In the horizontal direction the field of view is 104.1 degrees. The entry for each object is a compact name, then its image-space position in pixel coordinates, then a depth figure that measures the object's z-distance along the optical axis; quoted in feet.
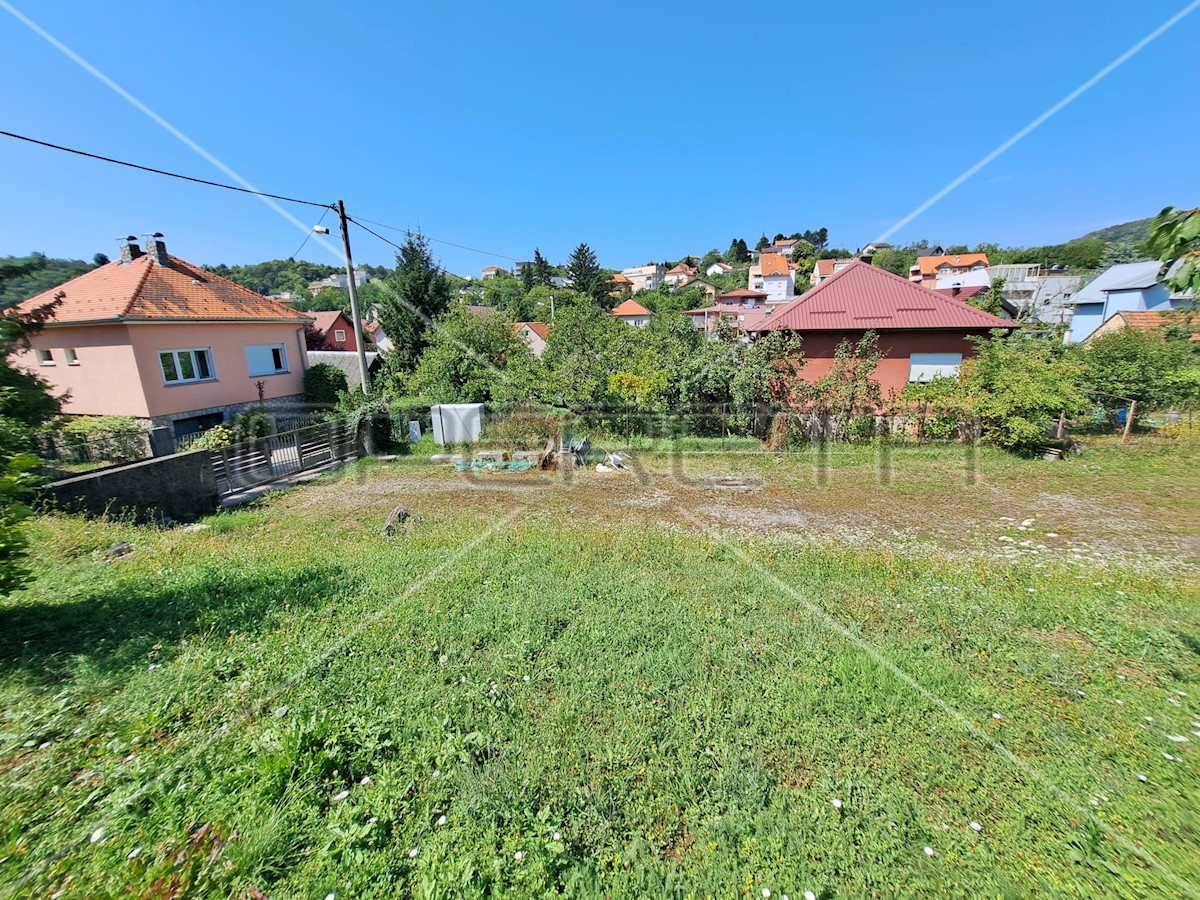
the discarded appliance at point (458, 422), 49.90
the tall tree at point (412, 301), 71.61
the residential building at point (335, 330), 111.90
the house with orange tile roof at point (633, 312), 199.41
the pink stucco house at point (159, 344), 46.91
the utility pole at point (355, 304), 45.78
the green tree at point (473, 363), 51.96
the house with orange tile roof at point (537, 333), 129.39
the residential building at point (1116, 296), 95.76
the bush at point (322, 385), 65.62
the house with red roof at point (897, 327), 50.24
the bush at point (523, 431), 47.83
